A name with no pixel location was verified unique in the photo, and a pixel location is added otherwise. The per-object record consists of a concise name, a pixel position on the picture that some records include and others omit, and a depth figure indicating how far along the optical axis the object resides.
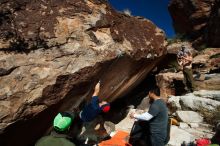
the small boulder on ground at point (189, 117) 3.89
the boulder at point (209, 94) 4.06
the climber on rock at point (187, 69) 4.78
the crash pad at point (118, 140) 3.36
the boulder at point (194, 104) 3.92
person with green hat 1.70
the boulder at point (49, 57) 2.38
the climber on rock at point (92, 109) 2.78
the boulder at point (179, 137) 3.31
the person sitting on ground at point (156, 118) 2.73
